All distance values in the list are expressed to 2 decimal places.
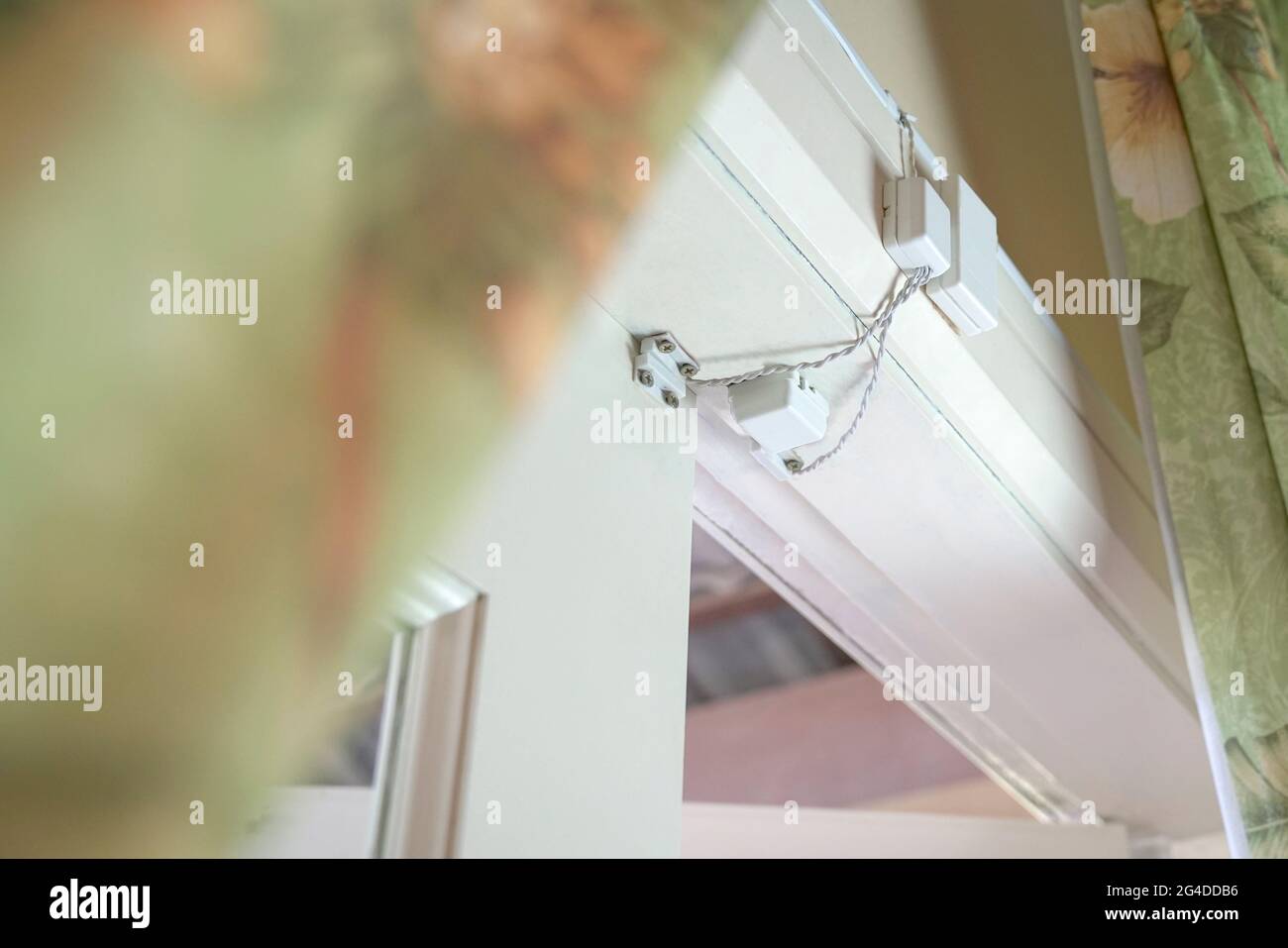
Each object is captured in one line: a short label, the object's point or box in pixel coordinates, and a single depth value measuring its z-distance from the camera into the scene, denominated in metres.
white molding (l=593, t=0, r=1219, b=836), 0.88
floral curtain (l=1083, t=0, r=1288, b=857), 1.21
